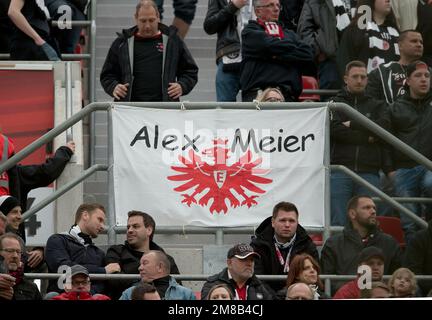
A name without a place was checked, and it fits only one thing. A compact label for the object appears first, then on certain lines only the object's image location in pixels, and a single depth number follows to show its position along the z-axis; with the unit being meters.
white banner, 19.22
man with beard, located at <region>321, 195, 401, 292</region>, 18.50
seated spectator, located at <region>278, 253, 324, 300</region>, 17.50
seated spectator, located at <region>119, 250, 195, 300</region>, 17.42
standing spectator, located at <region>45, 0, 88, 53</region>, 22.31
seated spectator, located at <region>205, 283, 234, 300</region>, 16.81
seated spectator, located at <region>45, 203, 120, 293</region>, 18.25
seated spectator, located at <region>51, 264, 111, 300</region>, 17.22
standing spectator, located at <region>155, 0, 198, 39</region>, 22.66
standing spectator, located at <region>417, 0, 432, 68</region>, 22.05
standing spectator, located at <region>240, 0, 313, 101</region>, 20.83
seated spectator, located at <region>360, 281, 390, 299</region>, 17.69
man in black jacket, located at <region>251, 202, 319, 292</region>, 18.27
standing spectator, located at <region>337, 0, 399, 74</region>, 21.73
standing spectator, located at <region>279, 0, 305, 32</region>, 22.48
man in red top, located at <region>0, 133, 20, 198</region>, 19.20
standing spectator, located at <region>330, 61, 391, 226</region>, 19.72
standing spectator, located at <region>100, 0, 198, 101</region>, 20.45
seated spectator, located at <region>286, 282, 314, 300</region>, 16.89
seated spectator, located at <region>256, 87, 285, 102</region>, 19.91
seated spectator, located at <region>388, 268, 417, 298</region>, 17.75
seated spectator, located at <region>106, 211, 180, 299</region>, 18.20
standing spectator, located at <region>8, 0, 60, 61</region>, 21.25
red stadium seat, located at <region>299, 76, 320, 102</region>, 22.02
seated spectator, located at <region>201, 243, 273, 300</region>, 17.36
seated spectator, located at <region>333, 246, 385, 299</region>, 17.86
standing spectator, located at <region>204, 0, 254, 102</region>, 21.44
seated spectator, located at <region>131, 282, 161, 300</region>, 16.83
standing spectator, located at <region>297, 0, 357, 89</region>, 21.91
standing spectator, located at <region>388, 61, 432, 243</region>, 20.09
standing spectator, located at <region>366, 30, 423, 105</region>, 21.05
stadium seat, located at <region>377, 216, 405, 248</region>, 19.81
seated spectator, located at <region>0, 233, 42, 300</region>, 17.62
